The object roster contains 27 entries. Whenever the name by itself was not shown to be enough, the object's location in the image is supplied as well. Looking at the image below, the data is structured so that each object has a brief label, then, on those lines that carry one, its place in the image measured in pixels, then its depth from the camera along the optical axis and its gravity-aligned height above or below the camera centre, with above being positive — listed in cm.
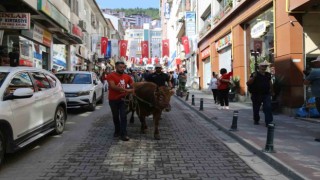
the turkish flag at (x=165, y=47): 3920 +457
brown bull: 735 -34
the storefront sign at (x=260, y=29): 1261 +225
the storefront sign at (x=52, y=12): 1327 +333
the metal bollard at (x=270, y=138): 606 -98
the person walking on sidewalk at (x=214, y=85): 1450 +2
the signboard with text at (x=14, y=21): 1176 +235
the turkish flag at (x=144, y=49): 3880 +435
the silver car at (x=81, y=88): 1169 -6
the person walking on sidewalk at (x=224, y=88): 1219 -10
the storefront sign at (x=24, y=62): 1469 +112
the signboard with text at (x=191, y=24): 3116 +587
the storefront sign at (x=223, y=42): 1825 +255
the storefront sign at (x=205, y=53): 2432 +253
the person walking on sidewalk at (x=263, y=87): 865 -5
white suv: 535 -37
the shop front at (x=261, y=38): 1275 +201
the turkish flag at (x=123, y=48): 3697 +429
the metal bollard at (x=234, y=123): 814 -94
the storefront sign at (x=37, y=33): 1537 +255
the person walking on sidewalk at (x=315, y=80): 685 +11
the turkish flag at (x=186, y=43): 3174 +410
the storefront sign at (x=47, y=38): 1700 +260
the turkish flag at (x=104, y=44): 3427 +438
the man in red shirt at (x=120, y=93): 715 -15
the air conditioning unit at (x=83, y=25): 2682 +515
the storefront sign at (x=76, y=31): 2095 +364
